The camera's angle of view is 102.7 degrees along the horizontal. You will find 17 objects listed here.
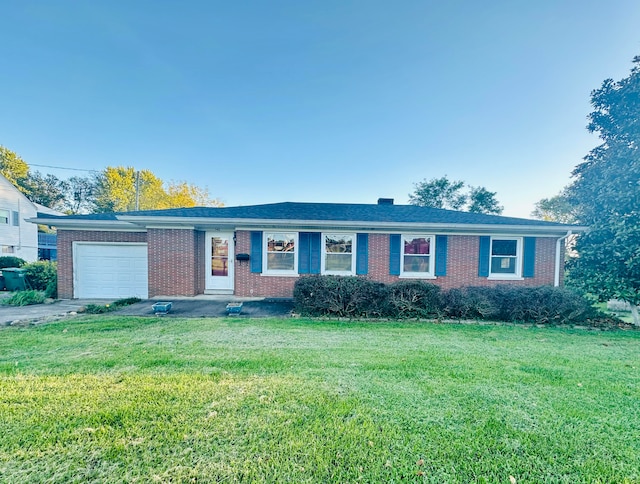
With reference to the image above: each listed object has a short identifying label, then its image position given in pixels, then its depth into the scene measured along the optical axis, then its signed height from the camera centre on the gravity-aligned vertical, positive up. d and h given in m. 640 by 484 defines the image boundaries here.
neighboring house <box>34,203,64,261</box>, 23.68 -1.41
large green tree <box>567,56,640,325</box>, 6.78 +1.14
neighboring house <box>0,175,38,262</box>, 18.64 +0.13
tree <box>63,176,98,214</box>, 40.75 +5.68
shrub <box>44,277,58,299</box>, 9.06 -2.20
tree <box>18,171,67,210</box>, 34.39 +5.76
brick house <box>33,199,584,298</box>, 8.95 -0.71
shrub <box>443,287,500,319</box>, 6.69 -1.78
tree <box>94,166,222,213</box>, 28.97 +4.55
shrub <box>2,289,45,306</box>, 7.76 -2.20
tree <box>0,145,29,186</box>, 30.89 +7.79
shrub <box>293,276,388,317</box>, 6.81 -1.71
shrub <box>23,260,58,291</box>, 10.74 -1.93
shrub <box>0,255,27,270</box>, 14.85 -1.97
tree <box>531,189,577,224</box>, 21.77 +2.65
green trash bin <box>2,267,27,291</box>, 10.52 -2.08
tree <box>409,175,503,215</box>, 22.06 +3.60
